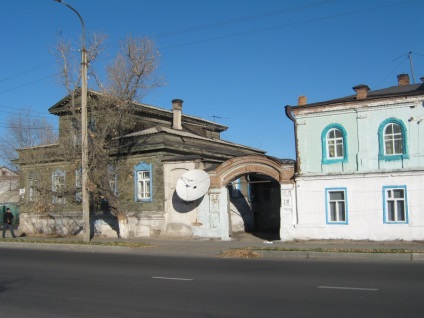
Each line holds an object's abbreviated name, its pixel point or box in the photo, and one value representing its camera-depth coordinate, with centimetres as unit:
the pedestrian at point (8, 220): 2772
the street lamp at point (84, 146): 2267
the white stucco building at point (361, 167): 2003
